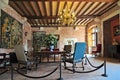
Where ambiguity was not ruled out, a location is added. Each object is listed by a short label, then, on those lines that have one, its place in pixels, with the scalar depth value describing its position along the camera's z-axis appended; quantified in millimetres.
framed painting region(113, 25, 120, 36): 4945
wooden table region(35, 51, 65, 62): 3096
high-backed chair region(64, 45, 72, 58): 3438
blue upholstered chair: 2453
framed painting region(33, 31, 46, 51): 8508
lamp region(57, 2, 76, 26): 3948
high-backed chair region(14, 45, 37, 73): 2325
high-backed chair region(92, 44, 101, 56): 5918
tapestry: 3615
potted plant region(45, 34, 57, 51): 3447
